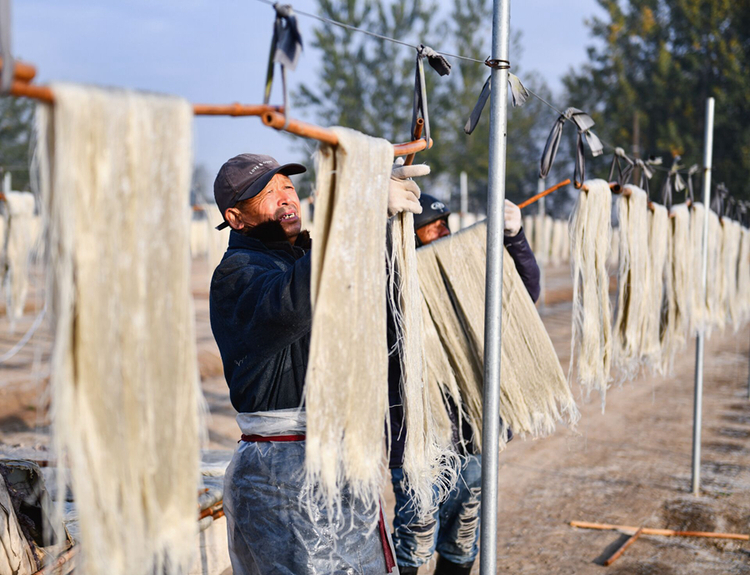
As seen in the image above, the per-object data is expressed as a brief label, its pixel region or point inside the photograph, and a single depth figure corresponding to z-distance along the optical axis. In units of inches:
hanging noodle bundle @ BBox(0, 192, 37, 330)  243.9
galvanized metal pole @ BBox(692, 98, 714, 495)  162.4
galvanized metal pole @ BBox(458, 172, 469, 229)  478.6
